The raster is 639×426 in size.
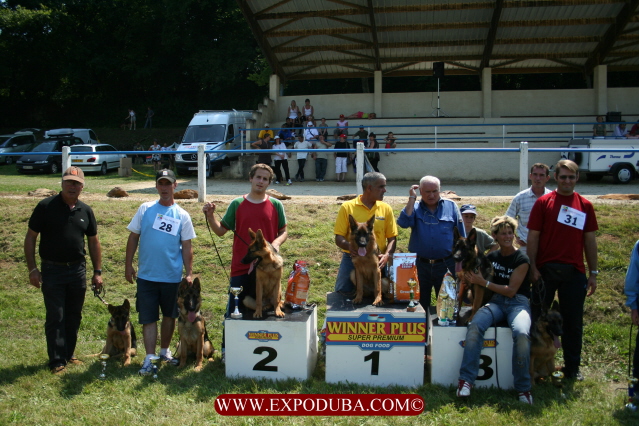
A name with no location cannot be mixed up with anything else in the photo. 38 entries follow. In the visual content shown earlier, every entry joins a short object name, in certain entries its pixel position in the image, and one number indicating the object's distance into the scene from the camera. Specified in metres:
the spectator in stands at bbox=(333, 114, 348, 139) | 18.61
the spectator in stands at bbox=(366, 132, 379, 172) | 16.70
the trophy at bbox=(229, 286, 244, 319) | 5.12
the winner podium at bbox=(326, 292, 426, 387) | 4.98
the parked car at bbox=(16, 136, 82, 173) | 22.12
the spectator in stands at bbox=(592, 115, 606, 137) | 18.52
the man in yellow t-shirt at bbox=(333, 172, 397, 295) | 5.27
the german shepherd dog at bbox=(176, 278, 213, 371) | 5.36
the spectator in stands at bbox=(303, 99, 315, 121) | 20.42
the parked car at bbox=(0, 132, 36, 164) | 26.83
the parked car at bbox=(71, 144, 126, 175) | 21.56
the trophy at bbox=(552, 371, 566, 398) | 4.79
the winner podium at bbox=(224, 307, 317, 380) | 5.07
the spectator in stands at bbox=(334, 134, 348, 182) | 16.70
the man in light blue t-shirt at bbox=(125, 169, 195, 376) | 5.25
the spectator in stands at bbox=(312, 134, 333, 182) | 17.28
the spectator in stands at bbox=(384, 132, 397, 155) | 17.78
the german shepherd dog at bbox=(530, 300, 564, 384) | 4.77
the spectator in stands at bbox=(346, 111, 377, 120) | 20.34
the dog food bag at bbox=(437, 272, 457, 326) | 4.95
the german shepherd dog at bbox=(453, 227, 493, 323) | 4.87
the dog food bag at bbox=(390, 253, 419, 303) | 5.14
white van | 19.30
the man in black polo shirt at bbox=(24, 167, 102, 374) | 5.30
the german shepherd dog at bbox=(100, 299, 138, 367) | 5.64
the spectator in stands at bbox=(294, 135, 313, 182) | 16.92
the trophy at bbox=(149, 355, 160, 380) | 5.13
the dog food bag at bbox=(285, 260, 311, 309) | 5.42
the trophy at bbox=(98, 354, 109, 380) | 5.13
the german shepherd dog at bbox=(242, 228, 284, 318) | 5.01
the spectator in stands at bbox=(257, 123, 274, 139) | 18.77
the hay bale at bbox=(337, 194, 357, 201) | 10.98
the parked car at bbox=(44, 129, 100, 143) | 27.58
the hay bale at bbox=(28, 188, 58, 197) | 11.76
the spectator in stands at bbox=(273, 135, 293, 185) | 16.30
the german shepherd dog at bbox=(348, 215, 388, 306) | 4.98
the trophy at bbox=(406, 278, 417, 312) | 5.08
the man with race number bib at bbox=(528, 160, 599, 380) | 4.95
